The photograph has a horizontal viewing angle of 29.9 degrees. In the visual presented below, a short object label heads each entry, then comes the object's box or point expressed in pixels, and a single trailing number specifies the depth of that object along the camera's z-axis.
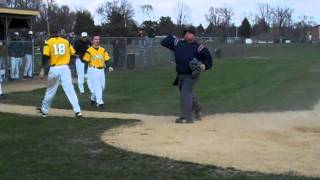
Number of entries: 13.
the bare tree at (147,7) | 103.25
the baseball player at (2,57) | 21.98
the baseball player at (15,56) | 24.84
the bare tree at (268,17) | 124.78
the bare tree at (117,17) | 76.44
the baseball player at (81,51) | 18.36
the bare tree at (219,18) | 117.50
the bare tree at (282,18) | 122.61
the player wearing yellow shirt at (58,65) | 12.09
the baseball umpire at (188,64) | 11.62
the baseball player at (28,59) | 26.28
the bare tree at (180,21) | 100.06
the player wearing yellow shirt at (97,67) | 14.25
